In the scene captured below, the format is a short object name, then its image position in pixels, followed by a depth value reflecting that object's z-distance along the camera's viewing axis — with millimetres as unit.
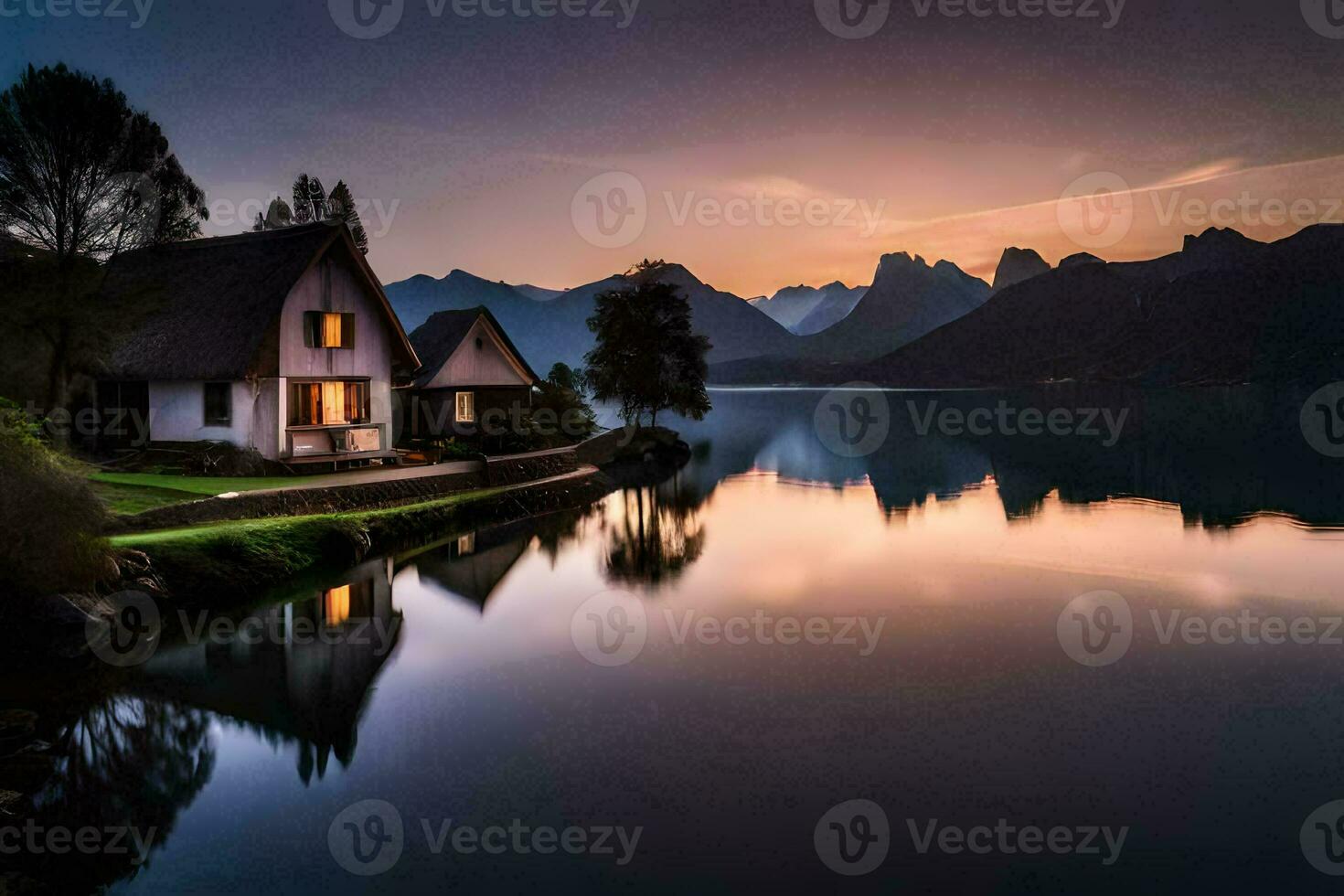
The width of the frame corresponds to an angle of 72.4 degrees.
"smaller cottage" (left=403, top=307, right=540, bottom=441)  45062
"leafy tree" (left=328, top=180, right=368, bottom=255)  54812
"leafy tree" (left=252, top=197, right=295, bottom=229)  53594
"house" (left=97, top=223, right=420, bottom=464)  30750
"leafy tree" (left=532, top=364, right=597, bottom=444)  57031
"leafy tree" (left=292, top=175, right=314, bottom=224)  54750
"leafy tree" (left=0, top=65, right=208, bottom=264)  30156
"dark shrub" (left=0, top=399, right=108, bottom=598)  16297
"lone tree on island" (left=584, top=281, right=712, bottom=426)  62969
